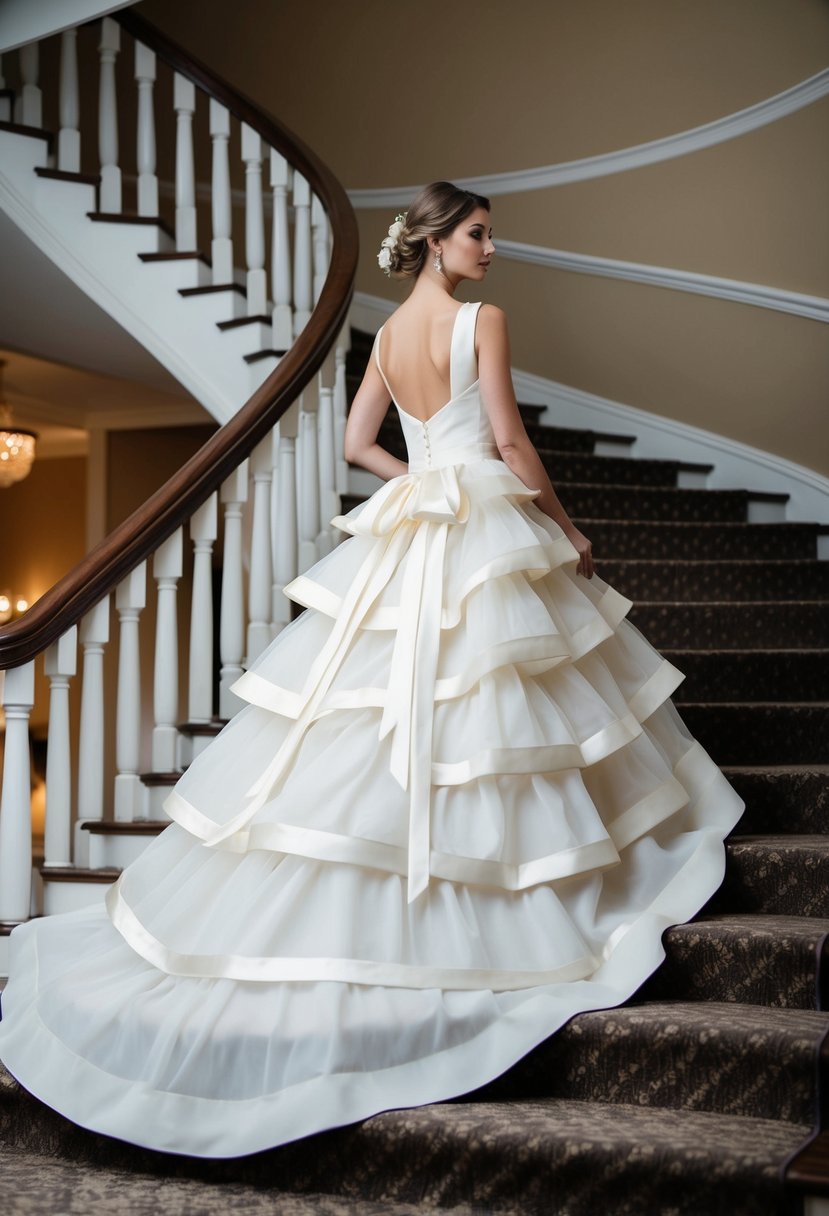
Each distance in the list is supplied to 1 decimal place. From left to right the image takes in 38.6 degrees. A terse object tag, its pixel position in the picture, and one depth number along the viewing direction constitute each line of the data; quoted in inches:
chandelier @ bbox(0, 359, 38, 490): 245.4
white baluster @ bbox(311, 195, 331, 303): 164.1
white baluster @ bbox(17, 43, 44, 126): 170.9
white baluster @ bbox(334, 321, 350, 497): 148.0
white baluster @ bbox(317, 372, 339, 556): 139.9
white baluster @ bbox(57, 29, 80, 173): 171.2
